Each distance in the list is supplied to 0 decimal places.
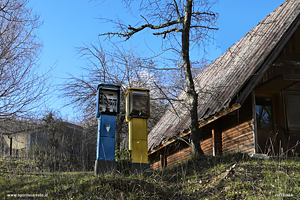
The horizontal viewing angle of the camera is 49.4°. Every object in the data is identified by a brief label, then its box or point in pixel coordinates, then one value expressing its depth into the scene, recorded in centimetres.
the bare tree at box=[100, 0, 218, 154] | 972
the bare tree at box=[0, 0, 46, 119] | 1036
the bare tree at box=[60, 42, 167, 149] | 1802
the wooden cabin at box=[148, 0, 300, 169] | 999
